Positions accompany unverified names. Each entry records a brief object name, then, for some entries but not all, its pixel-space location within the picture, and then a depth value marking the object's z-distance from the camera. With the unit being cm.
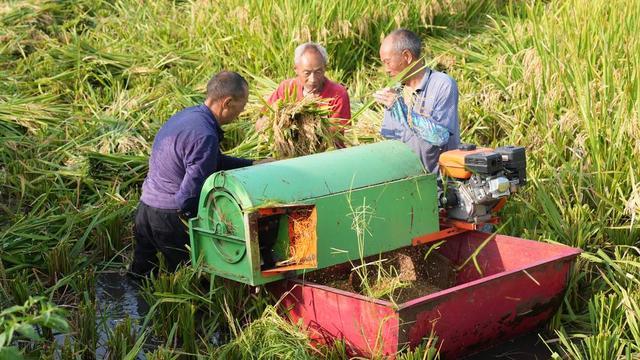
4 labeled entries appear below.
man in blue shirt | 587
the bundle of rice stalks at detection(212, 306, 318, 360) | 476
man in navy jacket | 552
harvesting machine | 488
